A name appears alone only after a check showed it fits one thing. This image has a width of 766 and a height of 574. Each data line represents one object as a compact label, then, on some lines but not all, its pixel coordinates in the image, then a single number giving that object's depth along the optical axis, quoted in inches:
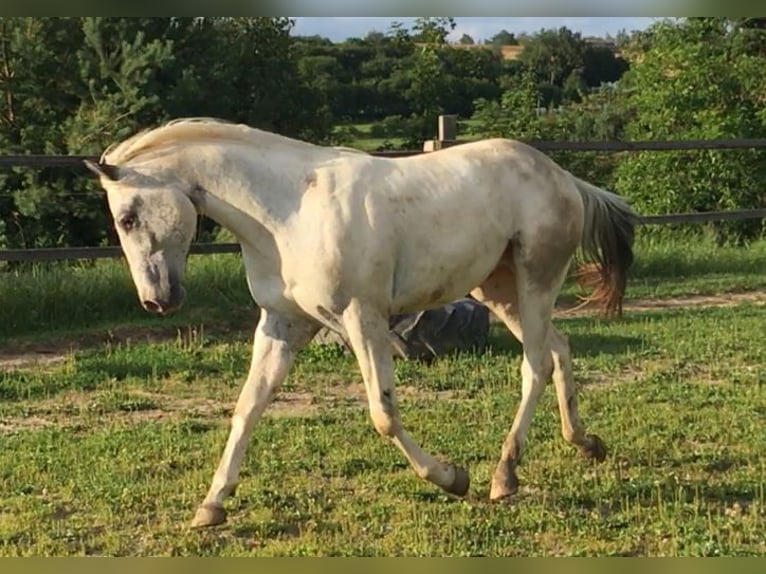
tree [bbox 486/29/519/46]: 3436.5
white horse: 340.2
